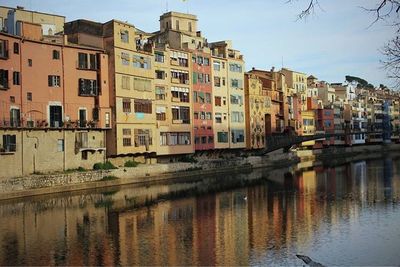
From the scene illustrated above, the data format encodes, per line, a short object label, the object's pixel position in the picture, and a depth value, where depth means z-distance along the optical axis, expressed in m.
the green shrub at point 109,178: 46.37
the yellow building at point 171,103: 56.44
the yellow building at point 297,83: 95.88
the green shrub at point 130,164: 50.00
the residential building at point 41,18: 56.62
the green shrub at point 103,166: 47.53
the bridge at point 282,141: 74.38
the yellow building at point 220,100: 66.19
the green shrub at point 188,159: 58.16
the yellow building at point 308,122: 95.23
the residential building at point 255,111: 72.56
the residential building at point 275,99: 79.62
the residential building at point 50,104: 41.66
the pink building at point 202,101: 62.38
